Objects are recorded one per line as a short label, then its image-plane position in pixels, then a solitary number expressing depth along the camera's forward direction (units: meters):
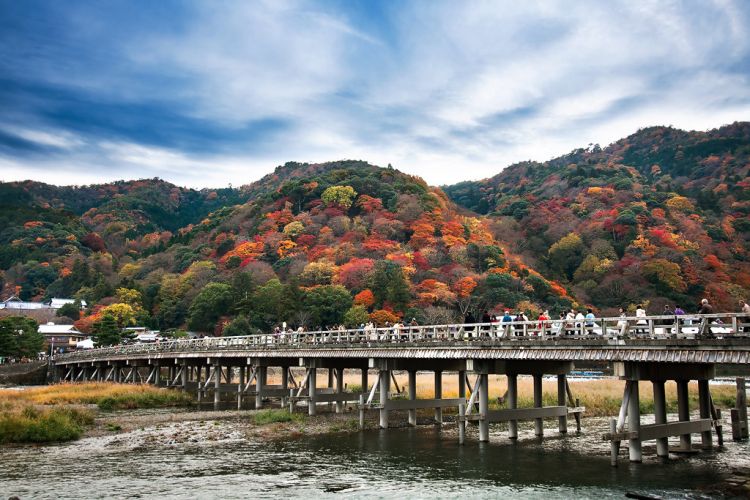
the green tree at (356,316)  75.92
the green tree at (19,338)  82.81
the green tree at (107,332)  85.19
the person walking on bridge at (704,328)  17.92
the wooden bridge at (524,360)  18.91
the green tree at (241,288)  89.06
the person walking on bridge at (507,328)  24.25
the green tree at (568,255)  100.00
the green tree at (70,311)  113.00
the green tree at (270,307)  83.99
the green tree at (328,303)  80.31
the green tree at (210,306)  90.12
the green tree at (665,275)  83.06
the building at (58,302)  120.61
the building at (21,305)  121.06
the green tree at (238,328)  83.25
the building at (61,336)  100.19
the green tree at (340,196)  117.06
